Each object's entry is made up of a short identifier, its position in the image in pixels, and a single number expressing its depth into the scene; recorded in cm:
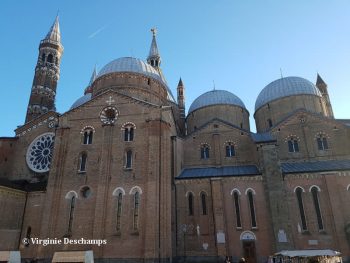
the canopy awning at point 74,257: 1570
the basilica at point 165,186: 2302
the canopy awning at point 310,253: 1609
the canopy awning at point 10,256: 1902
